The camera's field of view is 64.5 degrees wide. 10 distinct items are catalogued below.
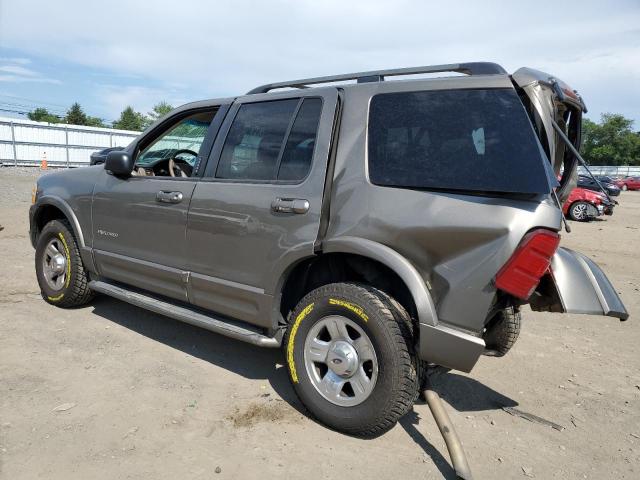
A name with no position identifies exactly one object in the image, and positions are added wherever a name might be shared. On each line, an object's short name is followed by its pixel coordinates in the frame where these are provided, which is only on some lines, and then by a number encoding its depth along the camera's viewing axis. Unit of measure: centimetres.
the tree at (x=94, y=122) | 7269
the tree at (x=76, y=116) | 7062
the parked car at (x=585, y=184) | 1750
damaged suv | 258
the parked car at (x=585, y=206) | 1666
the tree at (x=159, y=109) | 7498
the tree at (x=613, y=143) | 8269
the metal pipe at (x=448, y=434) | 263
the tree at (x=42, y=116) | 7245
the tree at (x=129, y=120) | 7681
